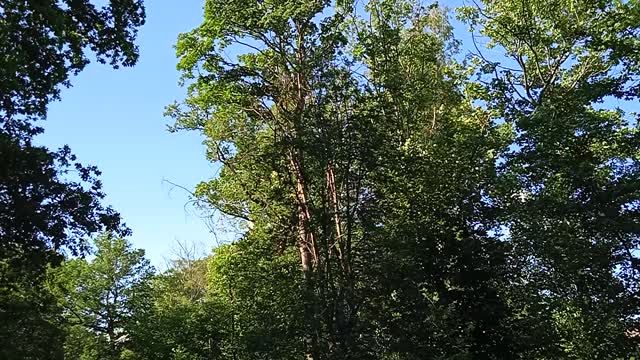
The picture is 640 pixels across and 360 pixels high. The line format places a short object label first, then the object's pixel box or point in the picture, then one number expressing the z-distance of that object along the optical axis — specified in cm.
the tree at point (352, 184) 1564
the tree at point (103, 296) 2778
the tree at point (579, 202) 1440
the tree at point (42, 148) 1079
